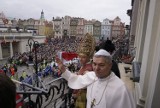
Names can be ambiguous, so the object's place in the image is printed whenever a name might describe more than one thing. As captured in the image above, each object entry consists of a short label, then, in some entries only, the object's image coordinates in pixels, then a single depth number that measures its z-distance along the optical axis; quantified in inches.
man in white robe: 87.6
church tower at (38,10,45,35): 3356.3
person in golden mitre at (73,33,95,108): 111.3
